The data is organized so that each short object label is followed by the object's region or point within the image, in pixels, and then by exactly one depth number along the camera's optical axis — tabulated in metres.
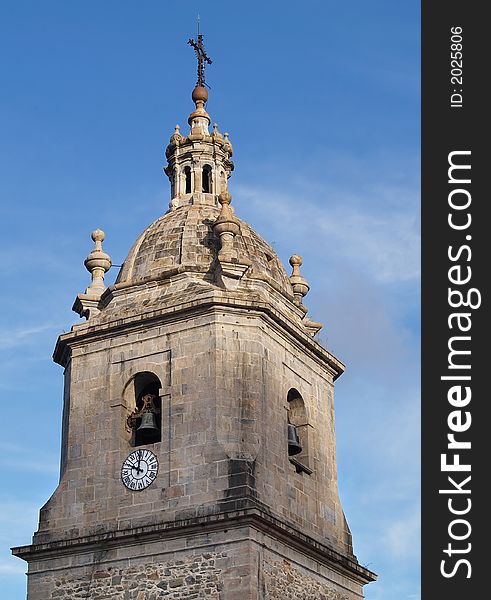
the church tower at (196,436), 23.16
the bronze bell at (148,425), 24.89
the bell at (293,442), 25.62
